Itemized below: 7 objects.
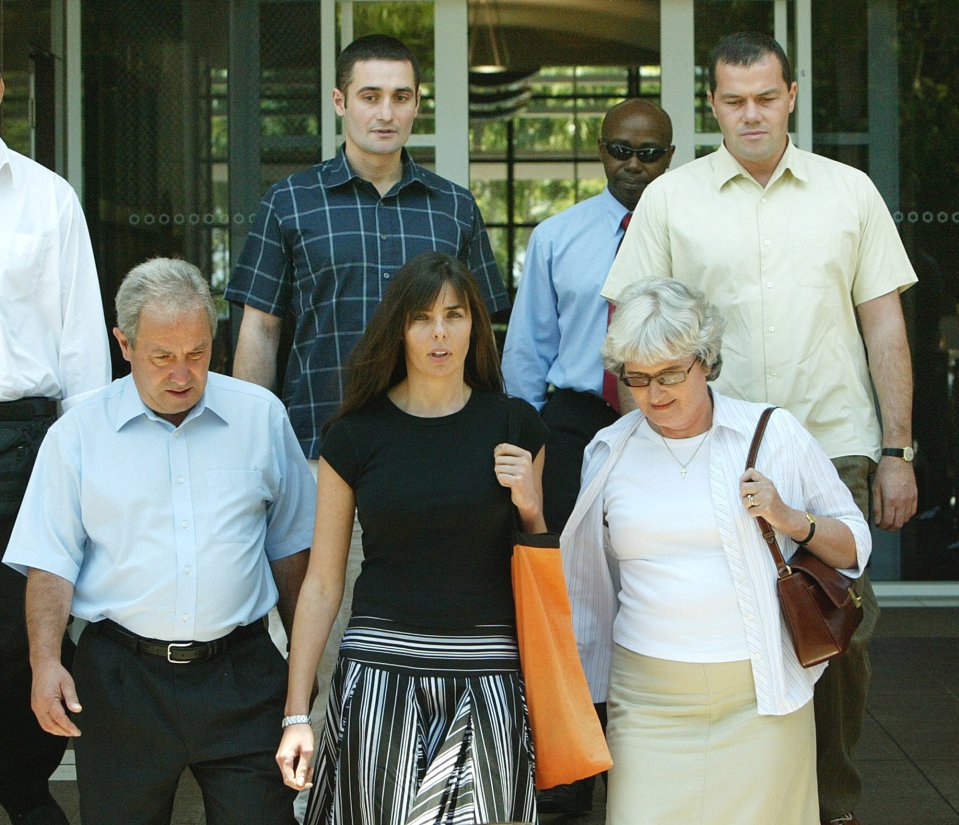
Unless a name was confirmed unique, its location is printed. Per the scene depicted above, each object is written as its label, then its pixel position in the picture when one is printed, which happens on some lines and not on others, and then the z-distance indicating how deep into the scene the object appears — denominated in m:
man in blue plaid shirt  7.65
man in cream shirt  7.20
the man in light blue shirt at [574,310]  8.20
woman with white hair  6.27
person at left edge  7.02
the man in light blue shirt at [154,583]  6.01
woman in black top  5.81
